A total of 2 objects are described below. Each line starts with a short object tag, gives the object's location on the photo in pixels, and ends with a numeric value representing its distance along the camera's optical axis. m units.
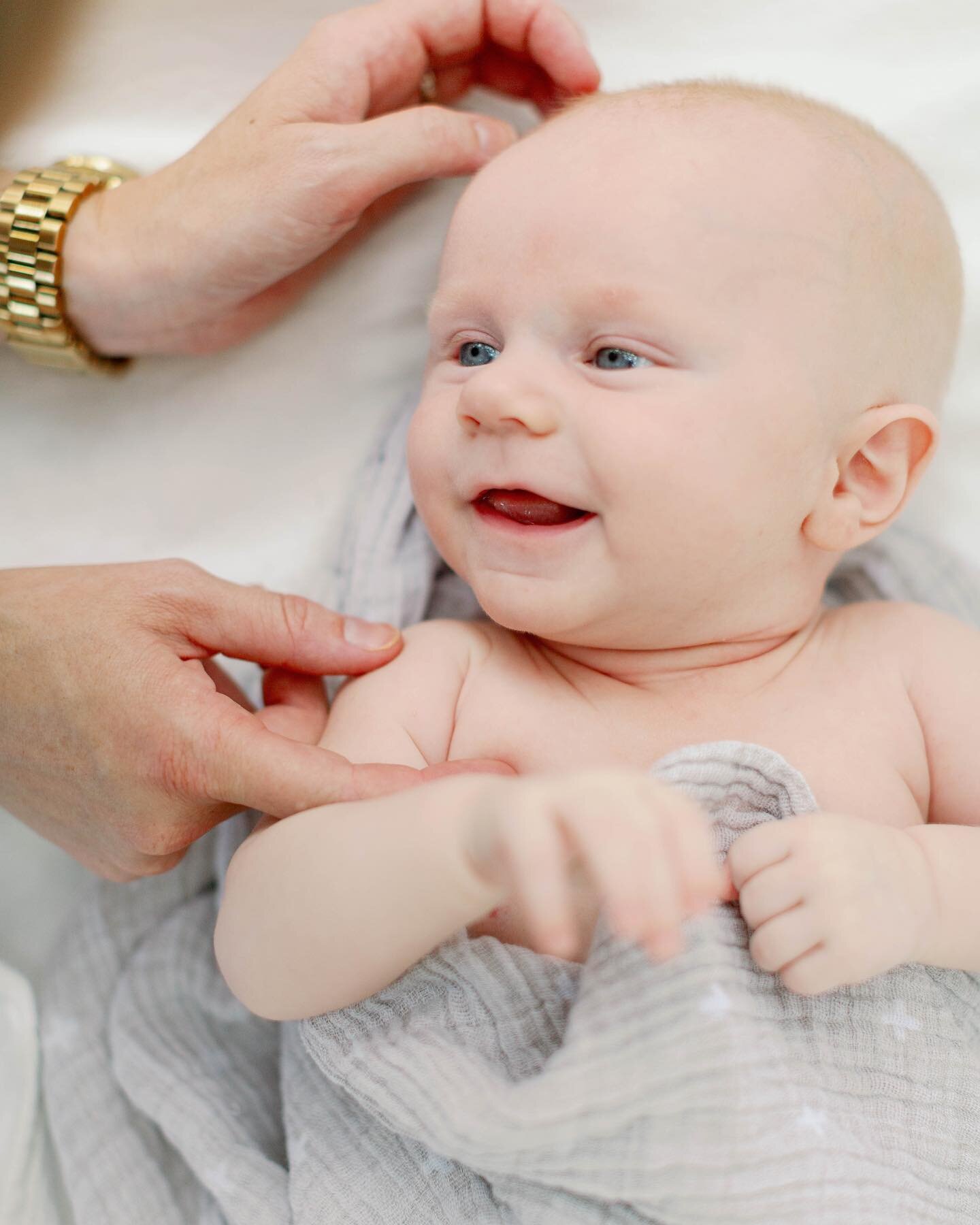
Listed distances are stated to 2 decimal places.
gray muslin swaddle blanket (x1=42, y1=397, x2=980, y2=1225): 0.35
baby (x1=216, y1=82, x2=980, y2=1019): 0.36
